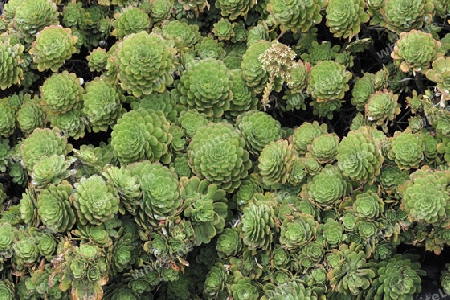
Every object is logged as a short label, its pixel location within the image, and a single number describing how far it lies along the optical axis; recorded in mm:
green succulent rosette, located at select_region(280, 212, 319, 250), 2242
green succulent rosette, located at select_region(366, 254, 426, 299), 2273
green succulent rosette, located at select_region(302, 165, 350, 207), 2297
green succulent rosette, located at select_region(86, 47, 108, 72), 2680
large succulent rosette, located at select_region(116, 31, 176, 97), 2449
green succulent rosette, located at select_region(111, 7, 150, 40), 2758
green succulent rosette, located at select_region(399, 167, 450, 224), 2137
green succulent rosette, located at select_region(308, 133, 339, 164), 2369
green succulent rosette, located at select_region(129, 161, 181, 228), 2246
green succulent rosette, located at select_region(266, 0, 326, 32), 2586
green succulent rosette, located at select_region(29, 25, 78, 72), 2549
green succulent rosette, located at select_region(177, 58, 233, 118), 2539
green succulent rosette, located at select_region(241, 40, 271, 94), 2590
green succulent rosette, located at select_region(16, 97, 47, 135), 2568
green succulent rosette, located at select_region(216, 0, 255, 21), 2771
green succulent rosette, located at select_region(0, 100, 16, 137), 2555
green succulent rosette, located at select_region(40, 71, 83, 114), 2496
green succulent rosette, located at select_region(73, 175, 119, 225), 2156
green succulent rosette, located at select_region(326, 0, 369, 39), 2547
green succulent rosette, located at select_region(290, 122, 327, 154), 2496
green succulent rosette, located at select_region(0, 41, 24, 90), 2557
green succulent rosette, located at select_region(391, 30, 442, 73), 2375
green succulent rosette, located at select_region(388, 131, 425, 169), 2299
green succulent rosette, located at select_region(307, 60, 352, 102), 2549
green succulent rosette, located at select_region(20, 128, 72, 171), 2387
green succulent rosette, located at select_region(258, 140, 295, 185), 2352
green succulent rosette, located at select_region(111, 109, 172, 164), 2375
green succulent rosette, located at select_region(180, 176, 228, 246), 2297
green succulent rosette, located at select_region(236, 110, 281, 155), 2504
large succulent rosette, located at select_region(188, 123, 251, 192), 2377
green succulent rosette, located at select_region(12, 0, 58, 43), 2627
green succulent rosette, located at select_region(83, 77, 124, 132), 2523
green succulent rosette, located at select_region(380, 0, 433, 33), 2457
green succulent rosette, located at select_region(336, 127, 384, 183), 2293
